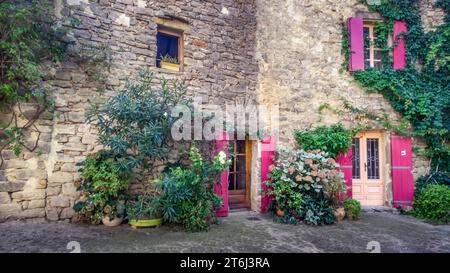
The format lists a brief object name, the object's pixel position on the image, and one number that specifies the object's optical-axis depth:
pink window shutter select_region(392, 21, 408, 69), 7.06
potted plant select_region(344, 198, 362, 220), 5.90
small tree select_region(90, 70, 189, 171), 4.64
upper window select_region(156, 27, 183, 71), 6.06
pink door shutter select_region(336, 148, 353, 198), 6.64
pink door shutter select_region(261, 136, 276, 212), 6.40
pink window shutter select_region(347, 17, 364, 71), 6.95
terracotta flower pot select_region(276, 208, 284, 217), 5.83
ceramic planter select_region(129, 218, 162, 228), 4.78
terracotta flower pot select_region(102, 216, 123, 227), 4.84
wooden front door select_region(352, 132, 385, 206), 7.06
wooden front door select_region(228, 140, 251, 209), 6.75
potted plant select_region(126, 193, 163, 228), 4.64
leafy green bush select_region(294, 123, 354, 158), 6.39
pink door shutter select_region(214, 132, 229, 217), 6.02
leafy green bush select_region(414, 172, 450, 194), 6.64
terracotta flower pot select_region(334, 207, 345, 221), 5.75
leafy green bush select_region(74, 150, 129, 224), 4.68
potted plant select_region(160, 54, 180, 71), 6.02
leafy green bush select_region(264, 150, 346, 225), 5.54
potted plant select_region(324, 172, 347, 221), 5.75
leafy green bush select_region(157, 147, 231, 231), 4.58
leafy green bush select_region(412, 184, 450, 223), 5.77
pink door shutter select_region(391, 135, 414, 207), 6.73
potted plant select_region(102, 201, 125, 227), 4.83
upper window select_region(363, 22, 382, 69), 7.29
